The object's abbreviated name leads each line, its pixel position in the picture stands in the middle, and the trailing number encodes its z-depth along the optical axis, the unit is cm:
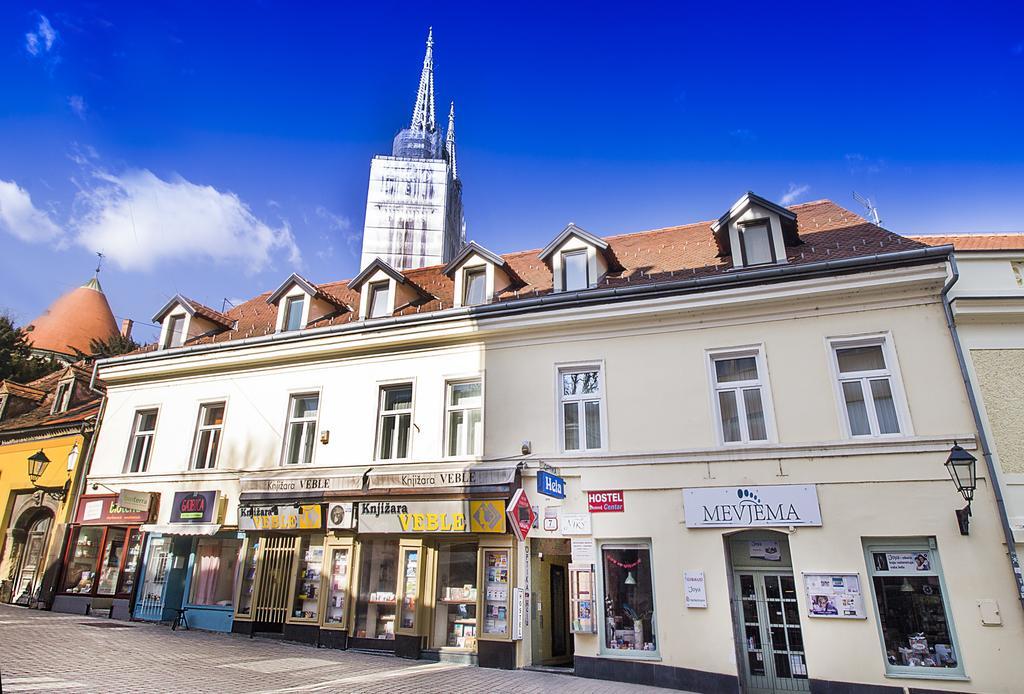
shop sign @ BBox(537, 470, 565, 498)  1070
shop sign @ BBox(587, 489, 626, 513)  1138
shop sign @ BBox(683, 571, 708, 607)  1039
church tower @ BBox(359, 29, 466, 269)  5034
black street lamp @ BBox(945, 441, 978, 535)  923
